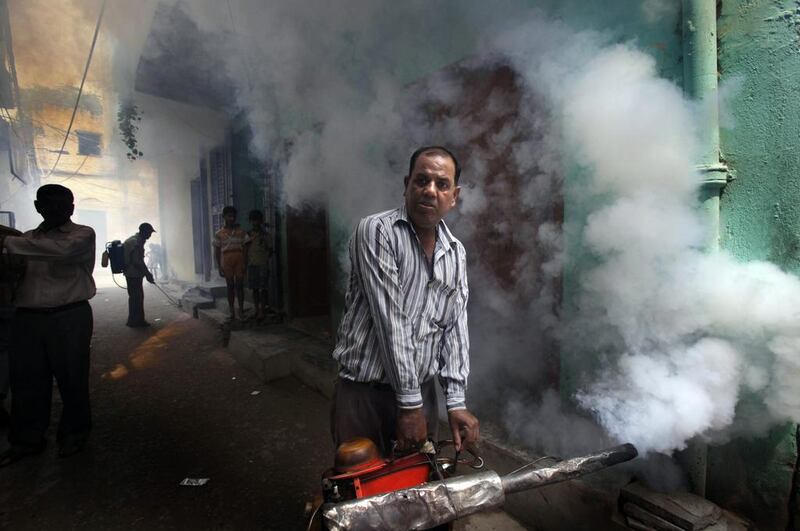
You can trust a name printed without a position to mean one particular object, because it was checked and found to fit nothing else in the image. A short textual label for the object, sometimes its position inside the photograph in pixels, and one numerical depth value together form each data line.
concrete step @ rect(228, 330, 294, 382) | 5.16
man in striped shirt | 1.56
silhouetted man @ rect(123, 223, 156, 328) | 7.85
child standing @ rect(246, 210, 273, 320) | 6.98
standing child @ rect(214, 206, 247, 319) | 7.07
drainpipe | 1.91
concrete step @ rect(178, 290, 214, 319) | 8.72
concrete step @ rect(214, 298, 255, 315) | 7.87
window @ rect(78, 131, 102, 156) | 25.47
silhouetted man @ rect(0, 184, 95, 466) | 3.22
